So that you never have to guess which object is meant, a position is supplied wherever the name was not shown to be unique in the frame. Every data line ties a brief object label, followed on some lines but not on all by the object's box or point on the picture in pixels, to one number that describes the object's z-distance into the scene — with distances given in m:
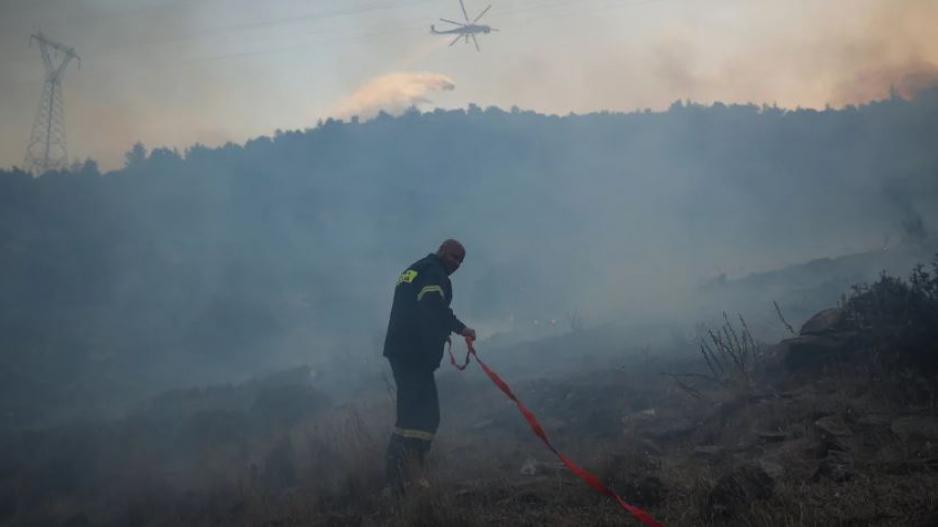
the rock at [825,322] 6.28
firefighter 4.64
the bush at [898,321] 5.13
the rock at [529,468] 4.57
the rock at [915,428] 3.63
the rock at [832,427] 3.93
